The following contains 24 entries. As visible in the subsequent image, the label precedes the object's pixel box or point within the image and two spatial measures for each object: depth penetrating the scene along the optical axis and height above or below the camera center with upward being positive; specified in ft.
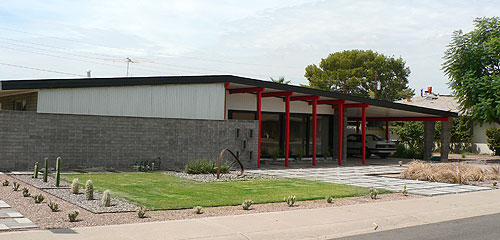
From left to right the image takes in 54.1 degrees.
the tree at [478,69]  99.04 +16.17
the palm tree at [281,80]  175.22 +21.90
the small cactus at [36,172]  44.88 -3.35
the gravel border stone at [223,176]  49.52 -3.94
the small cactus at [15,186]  36.32 -3.83
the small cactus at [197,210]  30.12 -4.36
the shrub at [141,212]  28.11 -4.27
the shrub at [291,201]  34.27 -4.21
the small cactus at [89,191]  33.51 -3.73
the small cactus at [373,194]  39.32 -4.12
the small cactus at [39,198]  31.35 -4.01
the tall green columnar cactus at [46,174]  42.03 -3.32
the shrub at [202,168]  54.44 -3.22
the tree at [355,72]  184.34 +26.67
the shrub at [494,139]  115.24 +1.42
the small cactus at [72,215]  25.91 -4.17
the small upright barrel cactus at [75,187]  36.17 -3.74
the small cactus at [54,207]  28.63 -4.15
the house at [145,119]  52.34 +2.32
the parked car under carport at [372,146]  99.04 -0.56
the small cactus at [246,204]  32.24 -4.23
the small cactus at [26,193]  33.78 -3.99
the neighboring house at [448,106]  121.39 +10.96
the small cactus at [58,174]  38.99 -3.07
